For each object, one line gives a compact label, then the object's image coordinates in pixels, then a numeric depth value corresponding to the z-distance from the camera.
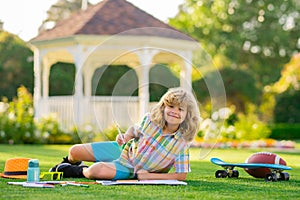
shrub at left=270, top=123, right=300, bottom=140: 22.41
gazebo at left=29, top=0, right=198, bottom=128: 14.92
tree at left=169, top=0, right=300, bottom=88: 37.47
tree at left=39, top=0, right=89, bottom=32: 44.56
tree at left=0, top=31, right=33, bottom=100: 28.23
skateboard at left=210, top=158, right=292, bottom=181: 6.06
